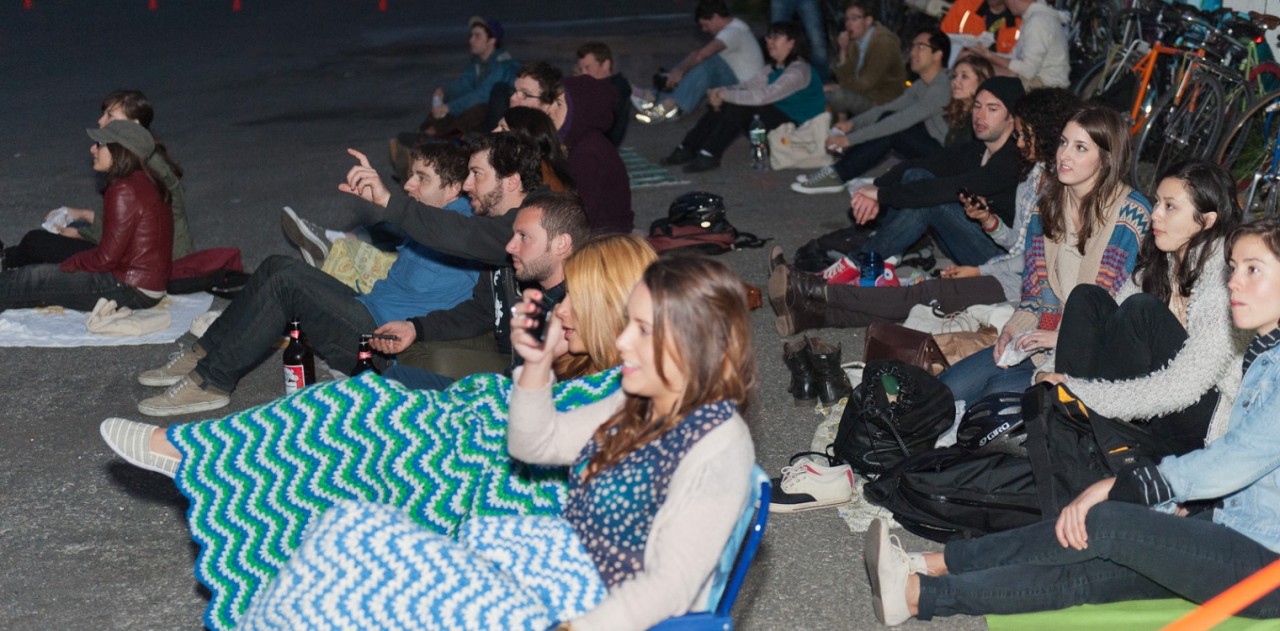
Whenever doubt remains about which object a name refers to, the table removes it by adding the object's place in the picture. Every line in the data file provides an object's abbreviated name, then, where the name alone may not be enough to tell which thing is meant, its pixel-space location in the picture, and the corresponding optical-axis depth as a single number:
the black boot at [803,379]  5.96
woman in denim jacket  3.73
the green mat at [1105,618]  4.01
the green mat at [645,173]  10.56
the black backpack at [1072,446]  4.34
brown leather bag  6.02
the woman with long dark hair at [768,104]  11.16
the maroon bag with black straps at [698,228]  8.28
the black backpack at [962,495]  4.50
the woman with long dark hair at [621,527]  2.90
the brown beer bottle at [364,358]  5.38
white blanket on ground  6.96
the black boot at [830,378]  5.92
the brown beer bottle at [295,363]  5.64
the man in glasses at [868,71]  11.48
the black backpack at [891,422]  5.01
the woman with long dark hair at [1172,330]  4.45
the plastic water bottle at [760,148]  11.00
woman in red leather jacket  6.82
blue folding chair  3.12
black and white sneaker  4.93
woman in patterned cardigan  5.41
